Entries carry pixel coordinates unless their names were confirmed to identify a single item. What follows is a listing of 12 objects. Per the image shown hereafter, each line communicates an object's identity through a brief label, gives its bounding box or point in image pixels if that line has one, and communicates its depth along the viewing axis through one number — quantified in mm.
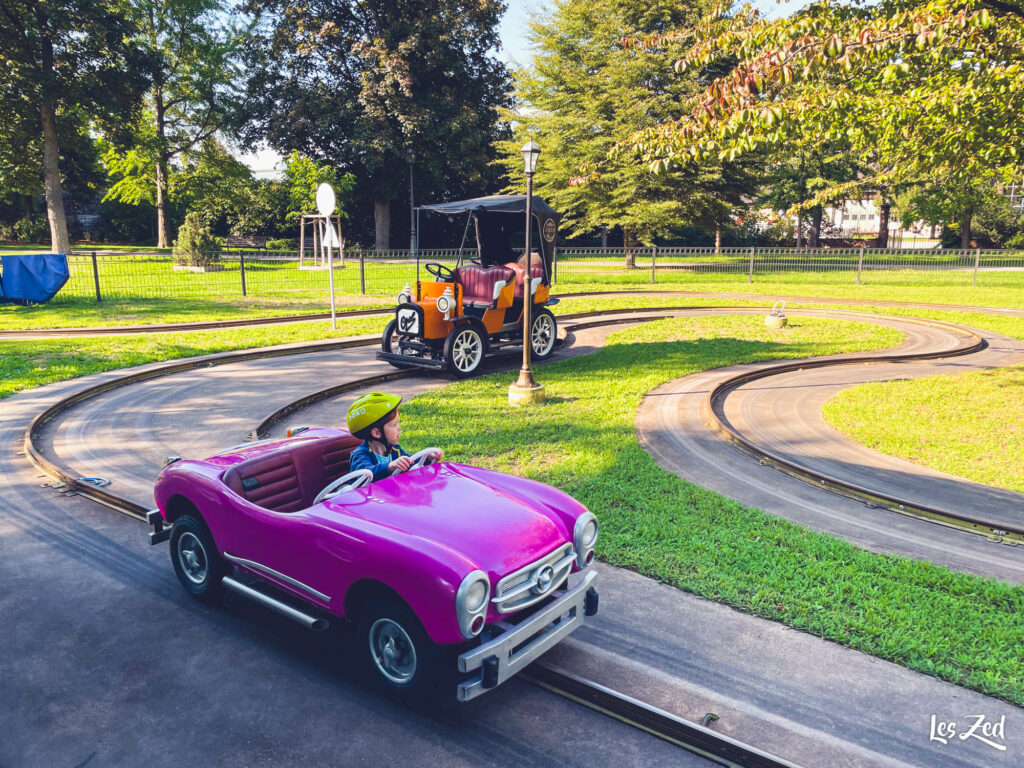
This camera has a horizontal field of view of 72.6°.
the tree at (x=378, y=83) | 34844
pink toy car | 3359
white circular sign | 15016
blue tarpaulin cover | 18031
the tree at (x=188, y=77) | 38531
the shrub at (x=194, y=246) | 25094
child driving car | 4320
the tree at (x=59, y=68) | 27688
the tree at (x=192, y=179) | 40344
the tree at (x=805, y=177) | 42250
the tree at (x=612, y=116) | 28234
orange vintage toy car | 11117
